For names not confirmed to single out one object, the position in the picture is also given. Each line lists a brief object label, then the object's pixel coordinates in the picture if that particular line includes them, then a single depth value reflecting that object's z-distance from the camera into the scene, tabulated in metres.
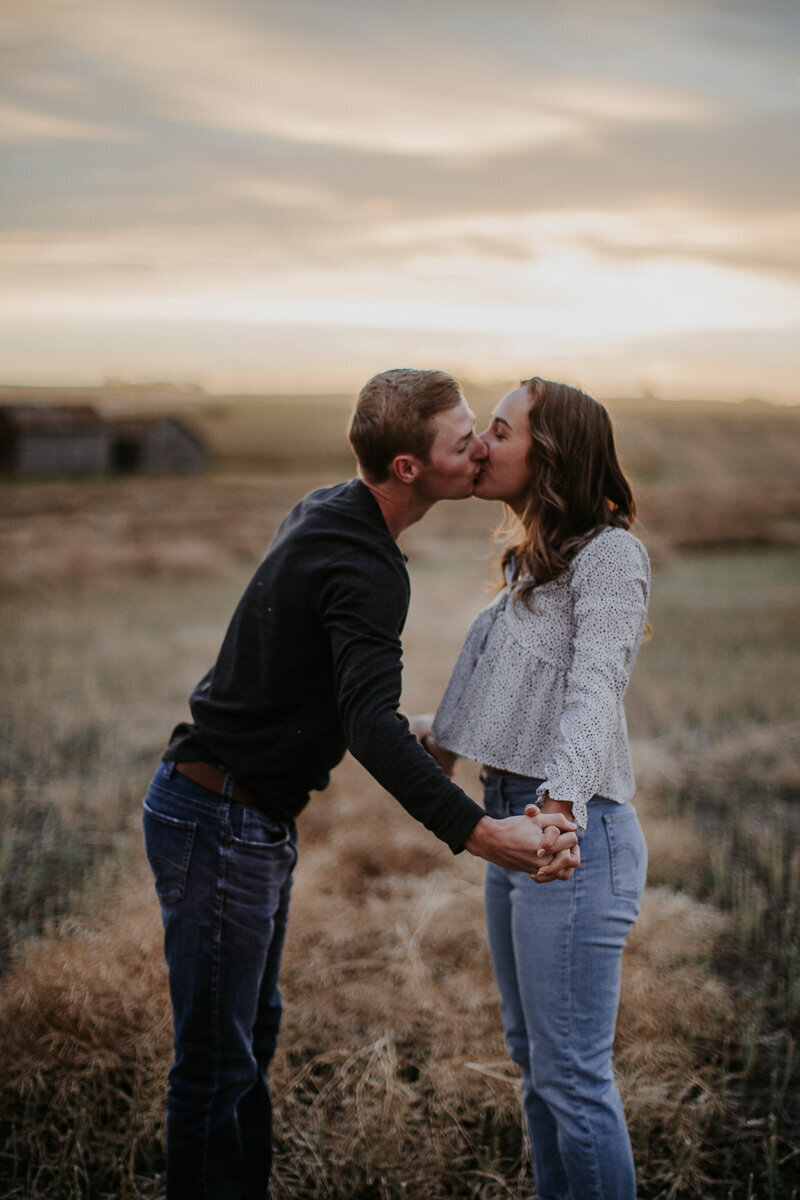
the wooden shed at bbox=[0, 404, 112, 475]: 37.75
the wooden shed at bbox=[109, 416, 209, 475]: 40.81
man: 2.11
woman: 2.05
